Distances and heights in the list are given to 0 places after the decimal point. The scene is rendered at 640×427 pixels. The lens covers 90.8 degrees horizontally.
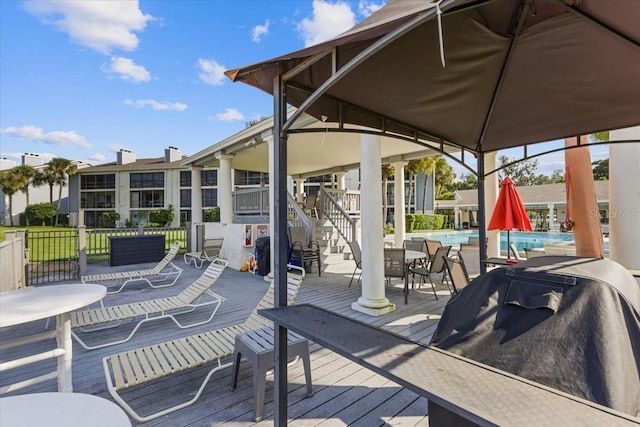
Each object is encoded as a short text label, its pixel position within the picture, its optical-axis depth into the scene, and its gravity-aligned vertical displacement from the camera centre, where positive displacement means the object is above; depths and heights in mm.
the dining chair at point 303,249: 8719 -876
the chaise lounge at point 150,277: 6722 -1229
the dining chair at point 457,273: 4652 -854
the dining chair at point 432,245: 8512 -782
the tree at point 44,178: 35750 +4965
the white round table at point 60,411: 1326 -846
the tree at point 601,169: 37203 +5421
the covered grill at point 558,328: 1356 -568
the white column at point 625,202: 4434 +178
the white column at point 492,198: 7742 +449
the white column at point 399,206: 10508 +364
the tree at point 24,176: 34688 +5132
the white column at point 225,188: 10570 +1042
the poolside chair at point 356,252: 7367 -812
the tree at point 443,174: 33741 +4691
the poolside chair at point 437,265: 6172 -963
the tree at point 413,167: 24386 +3888
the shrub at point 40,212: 34969 +1042
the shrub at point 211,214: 30438 +491
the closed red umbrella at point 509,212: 5250 +57
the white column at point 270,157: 7936 +1584
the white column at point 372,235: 5141 -291
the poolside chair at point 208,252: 10625 -1128
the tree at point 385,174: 21659 +2996
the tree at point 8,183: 34250 +4226
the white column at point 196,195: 13016 +1009
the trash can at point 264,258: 8742 -1091
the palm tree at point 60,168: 35375 +5983
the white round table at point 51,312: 2592 -755
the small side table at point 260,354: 2514 -1165
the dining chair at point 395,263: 6152 -913
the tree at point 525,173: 48750 +6632
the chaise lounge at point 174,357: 2549 -1273
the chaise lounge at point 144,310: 4004 -1247
